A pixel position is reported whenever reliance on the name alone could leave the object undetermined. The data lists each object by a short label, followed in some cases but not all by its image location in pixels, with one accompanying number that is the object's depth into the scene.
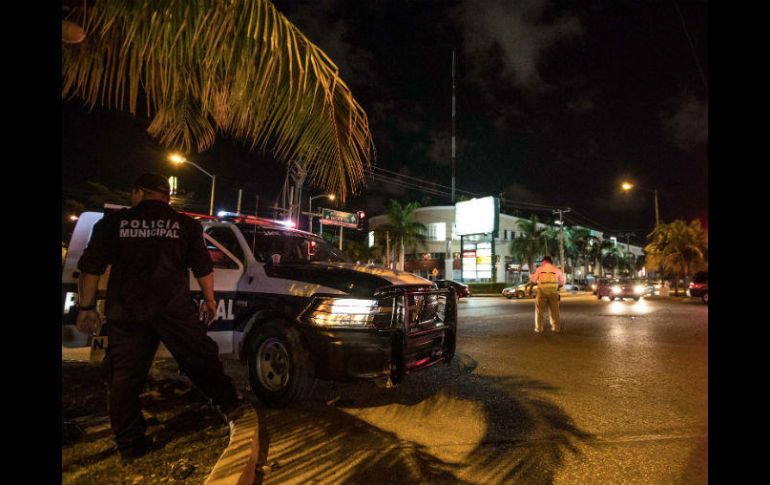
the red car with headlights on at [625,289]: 24.98
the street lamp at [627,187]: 25.17
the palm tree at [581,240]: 76.88
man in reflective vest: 8.62
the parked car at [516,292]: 29.36
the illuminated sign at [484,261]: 44.74
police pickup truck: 3.63
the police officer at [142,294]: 2.77
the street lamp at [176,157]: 18.51
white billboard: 38.84
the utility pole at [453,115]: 42.58
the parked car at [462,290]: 26.66
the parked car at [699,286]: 23.09
